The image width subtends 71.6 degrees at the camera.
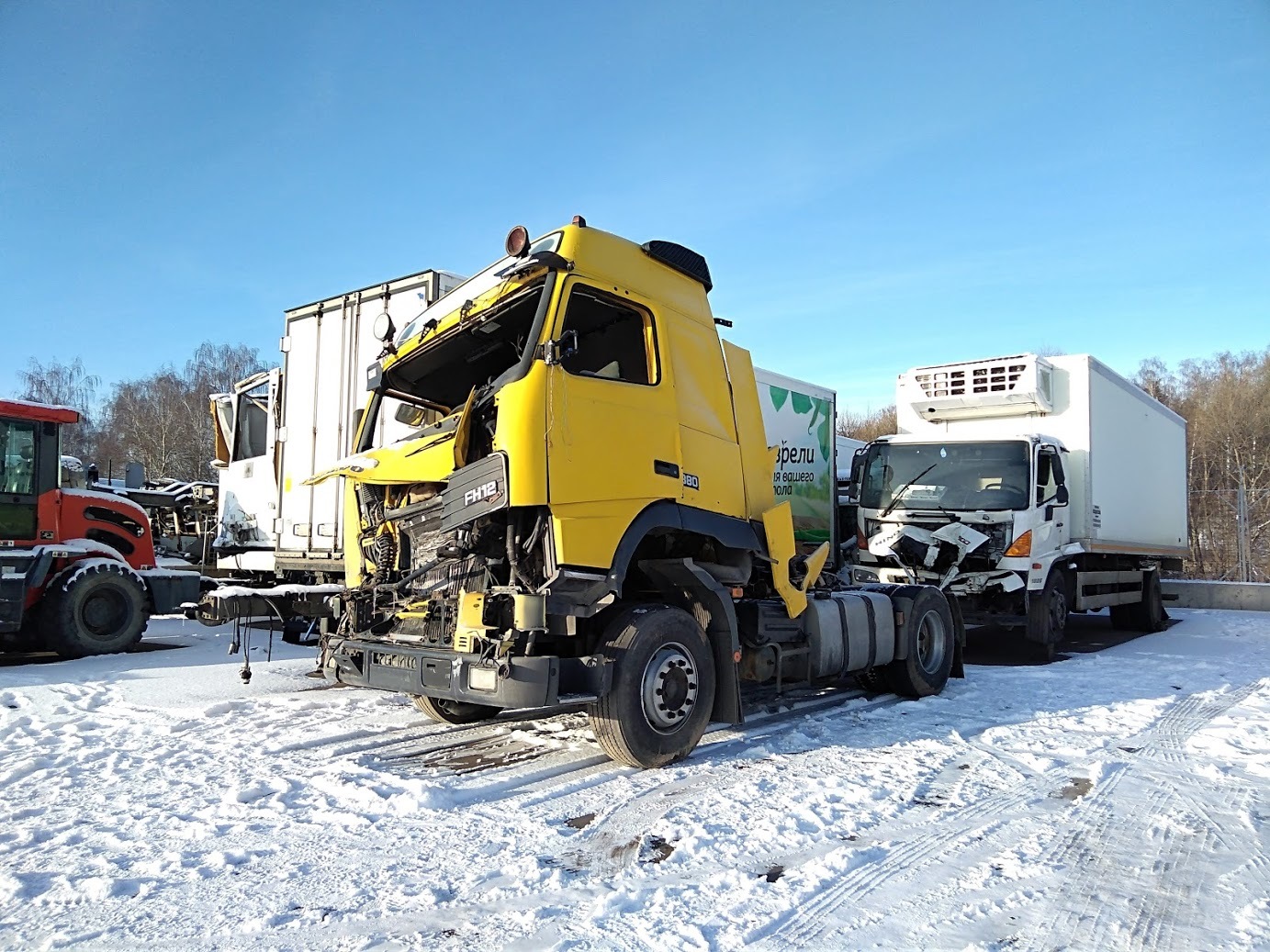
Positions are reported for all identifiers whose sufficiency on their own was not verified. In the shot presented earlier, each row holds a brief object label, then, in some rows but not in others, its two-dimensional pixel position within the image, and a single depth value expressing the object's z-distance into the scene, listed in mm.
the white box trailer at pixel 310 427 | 9852
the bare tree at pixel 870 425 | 50562
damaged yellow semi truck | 5078
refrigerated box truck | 10977
